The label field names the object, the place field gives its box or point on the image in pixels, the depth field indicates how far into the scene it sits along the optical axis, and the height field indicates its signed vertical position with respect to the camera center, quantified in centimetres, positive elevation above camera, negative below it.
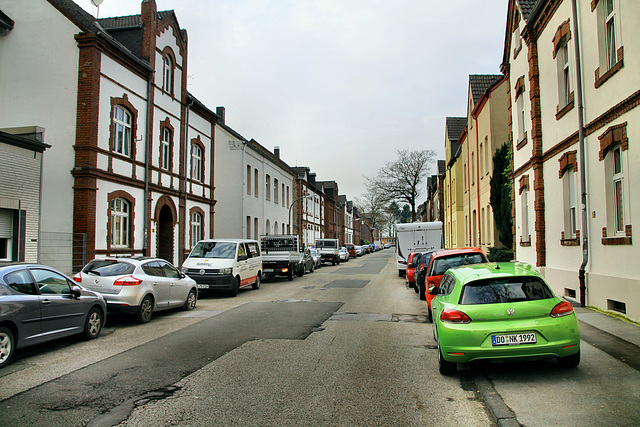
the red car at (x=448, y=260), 1284 -53
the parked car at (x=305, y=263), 2798 -136
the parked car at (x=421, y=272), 1595 -108
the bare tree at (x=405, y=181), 5819 +692
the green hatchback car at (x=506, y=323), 605 -102
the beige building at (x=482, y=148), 2455 +501
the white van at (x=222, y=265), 1673 -83
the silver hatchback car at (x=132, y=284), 1095 -97
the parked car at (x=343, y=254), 4994 -137
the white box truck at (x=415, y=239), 2645 +5
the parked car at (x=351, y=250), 6203 -123
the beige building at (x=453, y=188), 3841 +435
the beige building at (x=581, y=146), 1018 +238
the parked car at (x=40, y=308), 723 -109
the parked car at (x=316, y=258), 3684 -132
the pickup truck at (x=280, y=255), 2517 -74
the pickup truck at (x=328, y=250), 4194 -81
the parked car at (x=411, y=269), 1982 -115
